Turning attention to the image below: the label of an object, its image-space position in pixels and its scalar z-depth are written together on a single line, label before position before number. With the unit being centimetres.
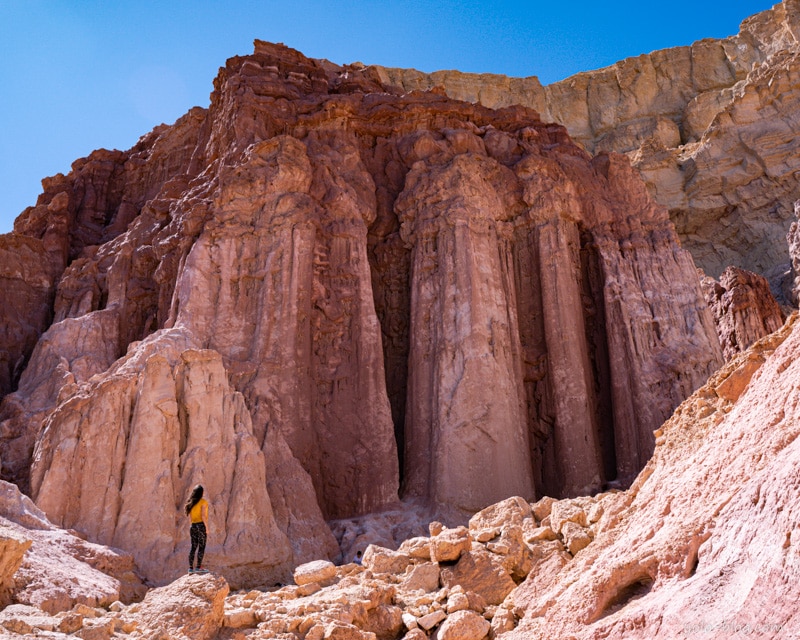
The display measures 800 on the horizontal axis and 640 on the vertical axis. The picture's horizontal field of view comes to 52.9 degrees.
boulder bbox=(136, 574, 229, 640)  894
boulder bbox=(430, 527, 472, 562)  1135
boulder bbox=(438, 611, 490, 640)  895
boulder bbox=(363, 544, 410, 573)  1226
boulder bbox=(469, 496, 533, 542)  1288
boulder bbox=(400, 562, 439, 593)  1118
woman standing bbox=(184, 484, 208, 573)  1130
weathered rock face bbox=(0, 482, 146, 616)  1076
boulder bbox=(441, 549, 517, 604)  1035
